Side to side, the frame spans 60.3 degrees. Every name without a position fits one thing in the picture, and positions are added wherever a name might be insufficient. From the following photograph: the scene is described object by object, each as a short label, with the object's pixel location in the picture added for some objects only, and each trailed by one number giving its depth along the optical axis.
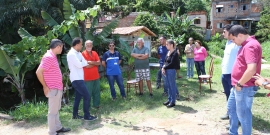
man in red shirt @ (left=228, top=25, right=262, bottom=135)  3.15
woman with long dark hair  5.75
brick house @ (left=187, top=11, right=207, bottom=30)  32.50
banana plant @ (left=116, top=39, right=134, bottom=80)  9.22
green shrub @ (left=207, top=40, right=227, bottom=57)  23.63
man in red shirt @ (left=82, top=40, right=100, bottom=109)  5.57
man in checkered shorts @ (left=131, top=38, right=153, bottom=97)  6.59
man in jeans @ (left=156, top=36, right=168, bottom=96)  7.28
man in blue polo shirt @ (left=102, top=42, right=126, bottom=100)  6.47
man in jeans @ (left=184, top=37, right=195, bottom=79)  9.38
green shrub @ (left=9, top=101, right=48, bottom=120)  5.66
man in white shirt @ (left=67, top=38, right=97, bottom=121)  4.73
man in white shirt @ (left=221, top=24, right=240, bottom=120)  4.61
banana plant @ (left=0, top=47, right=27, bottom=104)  6.28
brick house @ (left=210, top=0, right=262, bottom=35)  32.75
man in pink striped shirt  4.12
